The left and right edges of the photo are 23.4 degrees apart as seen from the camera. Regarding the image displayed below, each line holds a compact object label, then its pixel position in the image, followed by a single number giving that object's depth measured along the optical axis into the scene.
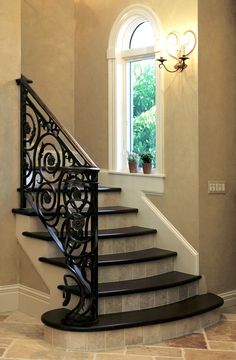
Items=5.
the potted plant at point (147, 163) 6.26
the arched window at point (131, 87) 6.43
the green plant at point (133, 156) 6.50
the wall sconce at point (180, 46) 5.63
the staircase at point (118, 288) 4.61
